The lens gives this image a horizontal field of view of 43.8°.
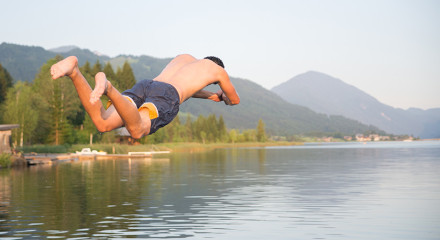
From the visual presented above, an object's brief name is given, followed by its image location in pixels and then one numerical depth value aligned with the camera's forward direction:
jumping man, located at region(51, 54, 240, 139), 5.65
